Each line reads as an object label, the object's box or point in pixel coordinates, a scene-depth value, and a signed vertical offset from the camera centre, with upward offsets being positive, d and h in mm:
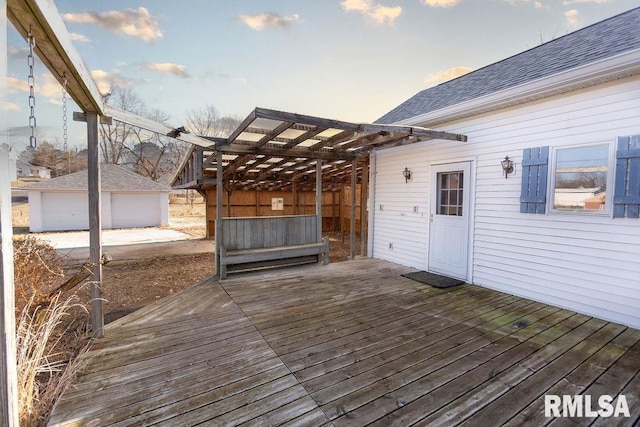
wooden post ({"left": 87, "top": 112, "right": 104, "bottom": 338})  2504 -264
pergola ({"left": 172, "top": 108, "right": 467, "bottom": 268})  3922 +1024
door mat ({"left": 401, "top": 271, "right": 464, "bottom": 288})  4477 -1374
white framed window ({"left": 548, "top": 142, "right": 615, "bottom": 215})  3219 +290
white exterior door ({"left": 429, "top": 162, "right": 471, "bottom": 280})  4715 -347
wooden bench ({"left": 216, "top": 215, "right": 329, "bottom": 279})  5077 -943
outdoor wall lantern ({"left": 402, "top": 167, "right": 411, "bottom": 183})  5638 +525
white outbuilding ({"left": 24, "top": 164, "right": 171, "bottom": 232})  13047 -356
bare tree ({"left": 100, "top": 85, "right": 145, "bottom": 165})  19567 +5216
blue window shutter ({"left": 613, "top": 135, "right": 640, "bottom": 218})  2965 +261
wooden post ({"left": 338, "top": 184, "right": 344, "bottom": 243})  11850 +163
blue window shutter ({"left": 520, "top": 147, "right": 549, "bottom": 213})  3688 +296
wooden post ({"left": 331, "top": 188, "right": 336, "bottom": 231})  13852 -747
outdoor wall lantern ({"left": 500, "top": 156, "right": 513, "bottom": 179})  4059 +521
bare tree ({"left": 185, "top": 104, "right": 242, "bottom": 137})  21125 +5956
